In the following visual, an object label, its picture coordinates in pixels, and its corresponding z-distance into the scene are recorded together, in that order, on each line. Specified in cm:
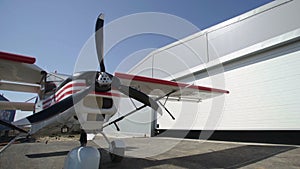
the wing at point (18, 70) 364
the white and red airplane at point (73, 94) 337
